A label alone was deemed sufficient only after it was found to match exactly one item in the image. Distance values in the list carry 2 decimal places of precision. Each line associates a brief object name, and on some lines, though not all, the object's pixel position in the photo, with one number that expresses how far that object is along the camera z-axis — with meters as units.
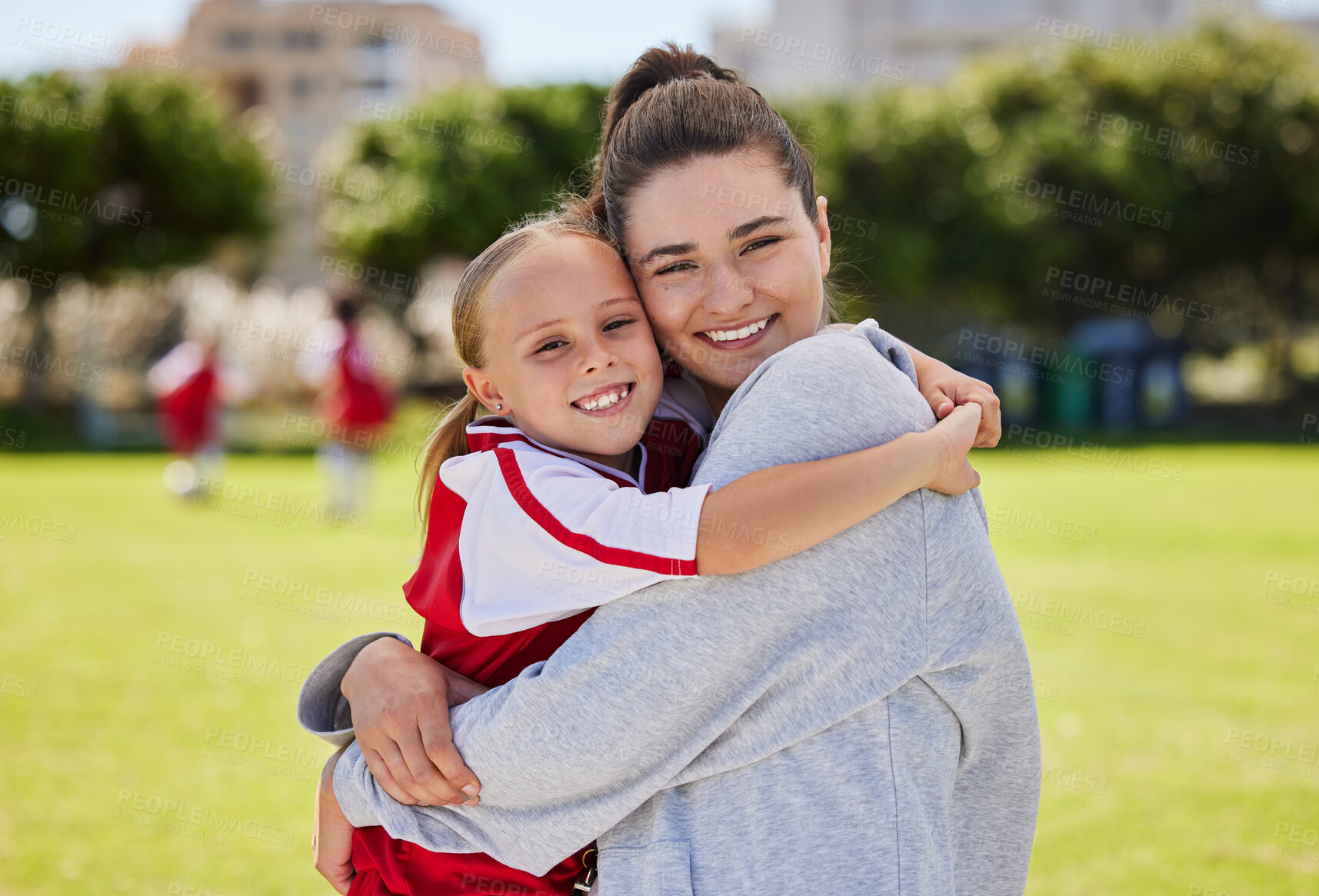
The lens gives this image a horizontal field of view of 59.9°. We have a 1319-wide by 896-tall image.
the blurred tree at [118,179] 22.42
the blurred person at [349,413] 12.42
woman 2.07
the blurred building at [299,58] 60.75
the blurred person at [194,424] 14.16
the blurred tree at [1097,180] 24.73
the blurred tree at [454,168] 24.47
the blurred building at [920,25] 52.84
